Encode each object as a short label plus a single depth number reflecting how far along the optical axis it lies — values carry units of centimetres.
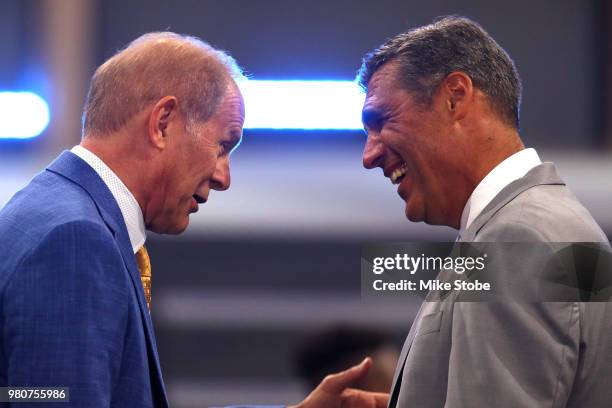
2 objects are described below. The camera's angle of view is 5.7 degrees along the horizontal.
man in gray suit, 682
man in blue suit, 678
